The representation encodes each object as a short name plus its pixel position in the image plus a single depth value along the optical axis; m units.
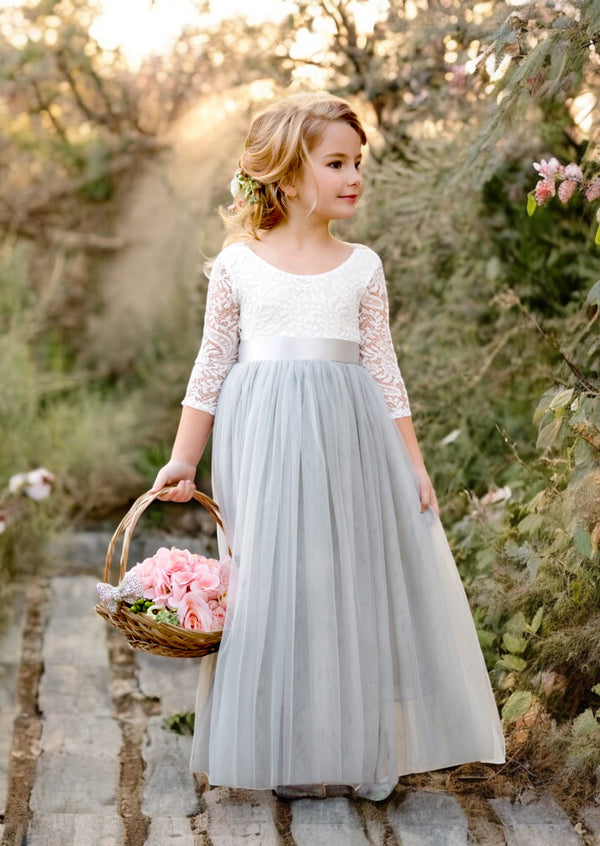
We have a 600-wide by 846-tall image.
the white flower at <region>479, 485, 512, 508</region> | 3.21
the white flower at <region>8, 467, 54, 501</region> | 4.33
